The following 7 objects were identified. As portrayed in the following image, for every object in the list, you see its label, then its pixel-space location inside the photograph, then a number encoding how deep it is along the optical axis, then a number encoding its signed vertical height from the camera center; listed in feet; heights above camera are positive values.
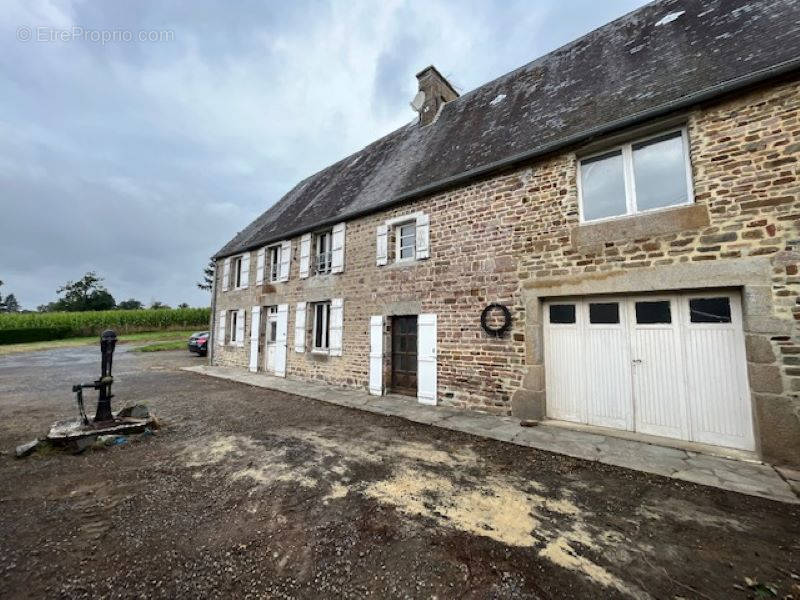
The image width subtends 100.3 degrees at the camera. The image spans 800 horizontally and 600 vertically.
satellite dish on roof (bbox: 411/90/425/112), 34.35 +23.75
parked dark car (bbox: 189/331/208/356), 55.31 -2.32
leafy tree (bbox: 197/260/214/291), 149.53 +24.39
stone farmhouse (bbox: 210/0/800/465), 13.43 +4.44
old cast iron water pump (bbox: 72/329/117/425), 15.67 -2.43
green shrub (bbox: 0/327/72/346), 75.66 -1.12
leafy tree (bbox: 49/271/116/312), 169.78 +17.52
